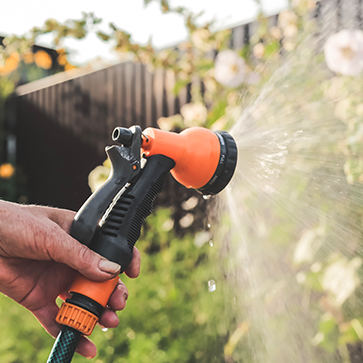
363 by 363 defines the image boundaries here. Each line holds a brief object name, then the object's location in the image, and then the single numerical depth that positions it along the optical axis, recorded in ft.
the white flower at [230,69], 3.10
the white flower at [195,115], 3.28
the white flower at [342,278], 2.44
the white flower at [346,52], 2.52
